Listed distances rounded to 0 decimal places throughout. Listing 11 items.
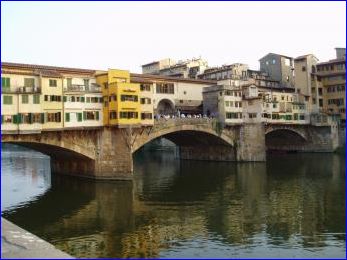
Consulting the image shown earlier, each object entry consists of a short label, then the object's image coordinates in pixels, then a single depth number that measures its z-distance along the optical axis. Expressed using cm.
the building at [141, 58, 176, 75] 9770
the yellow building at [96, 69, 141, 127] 4719
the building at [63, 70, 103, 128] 4525
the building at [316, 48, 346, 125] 8106
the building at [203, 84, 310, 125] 6353
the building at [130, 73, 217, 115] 6250
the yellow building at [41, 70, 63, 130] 4309
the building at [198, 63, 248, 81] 7931
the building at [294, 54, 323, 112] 8180
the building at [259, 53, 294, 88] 8925
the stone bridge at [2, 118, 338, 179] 4603
